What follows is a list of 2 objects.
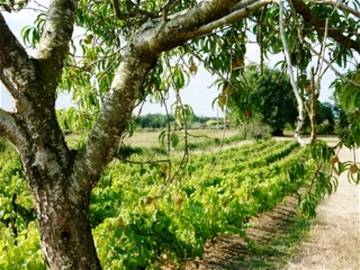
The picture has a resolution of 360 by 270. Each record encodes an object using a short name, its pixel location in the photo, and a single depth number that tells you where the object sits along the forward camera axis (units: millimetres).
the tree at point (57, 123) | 2137
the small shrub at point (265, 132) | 49825
